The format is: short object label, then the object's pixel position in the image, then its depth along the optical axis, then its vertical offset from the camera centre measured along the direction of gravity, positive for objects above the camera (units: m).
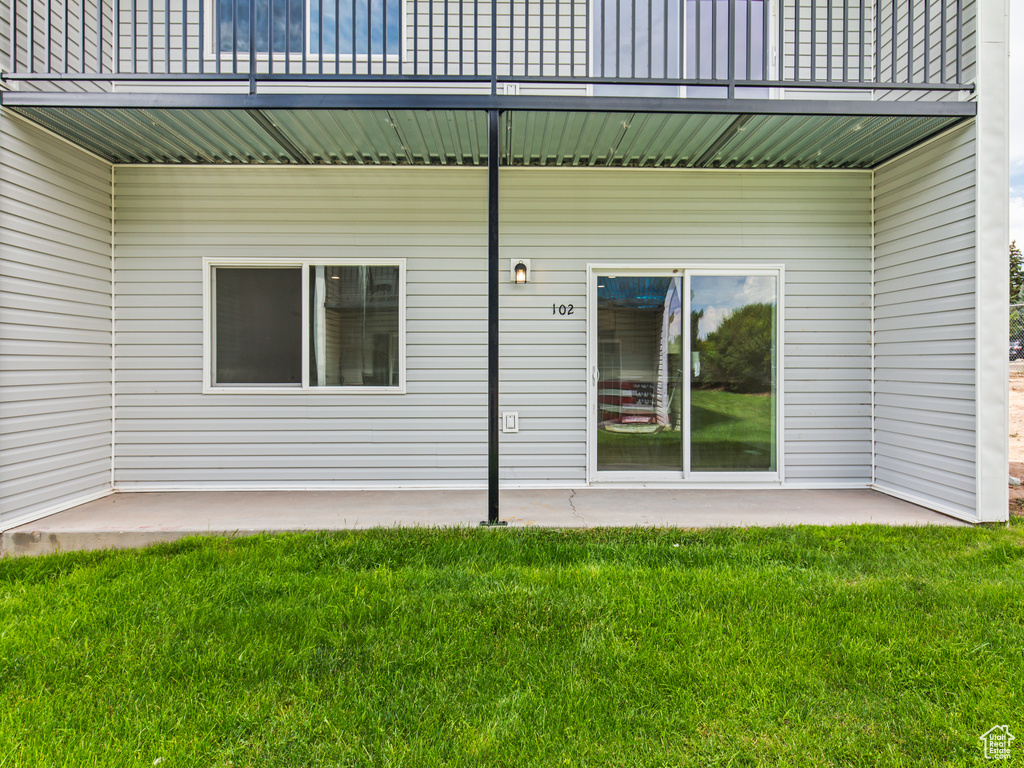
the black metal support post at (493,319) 3.69 +0.41
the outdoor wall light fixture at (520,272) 4.79 +0.97
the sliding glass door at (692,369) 4.95 +0.06
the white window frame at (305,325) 4.81 +0.47
